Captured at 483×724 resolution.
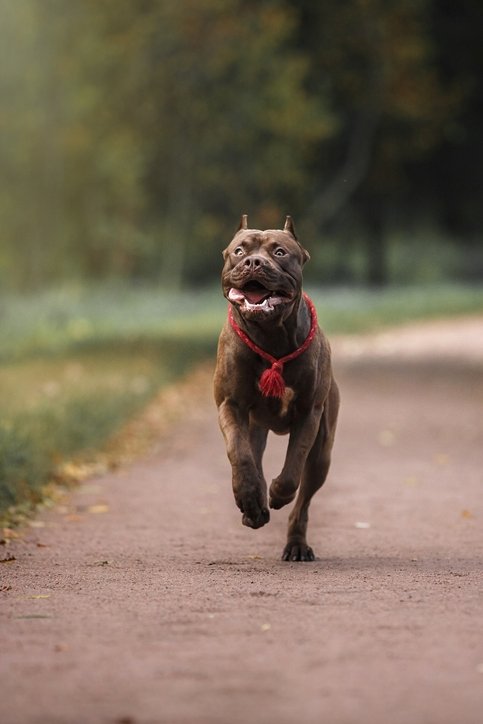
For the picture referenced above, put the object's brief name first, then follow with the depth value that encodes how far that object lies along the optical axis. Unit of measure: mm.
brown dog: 15047
